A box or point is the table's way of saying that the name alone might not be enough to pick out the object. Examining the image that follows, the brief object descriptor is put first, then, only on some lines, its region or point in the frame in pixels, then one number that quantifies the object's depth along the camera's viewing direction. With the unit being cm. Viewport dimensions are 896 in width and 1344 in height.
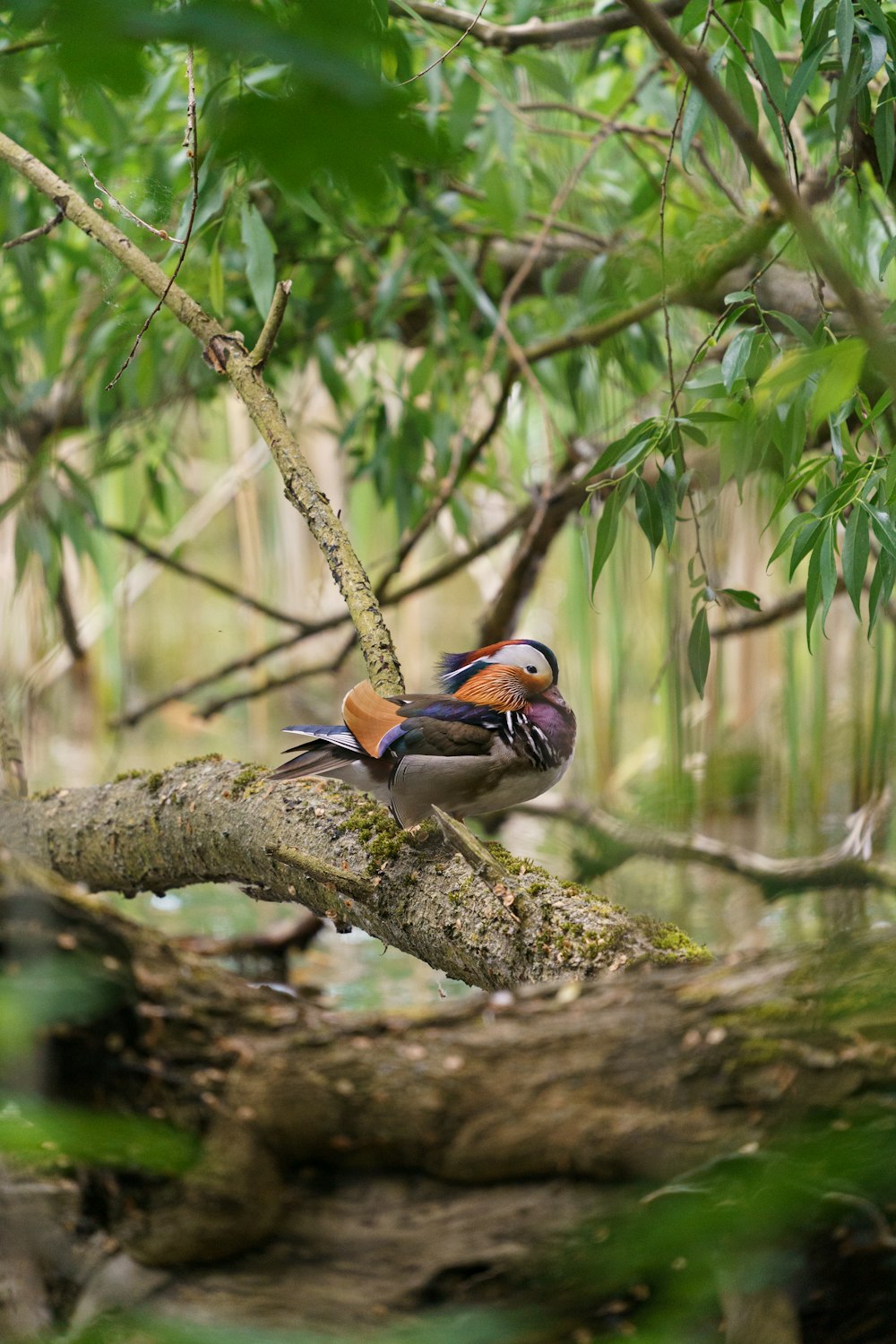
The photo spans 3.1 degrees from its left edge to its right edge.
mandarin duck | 1662
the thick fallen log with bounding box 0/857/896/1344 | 1424
